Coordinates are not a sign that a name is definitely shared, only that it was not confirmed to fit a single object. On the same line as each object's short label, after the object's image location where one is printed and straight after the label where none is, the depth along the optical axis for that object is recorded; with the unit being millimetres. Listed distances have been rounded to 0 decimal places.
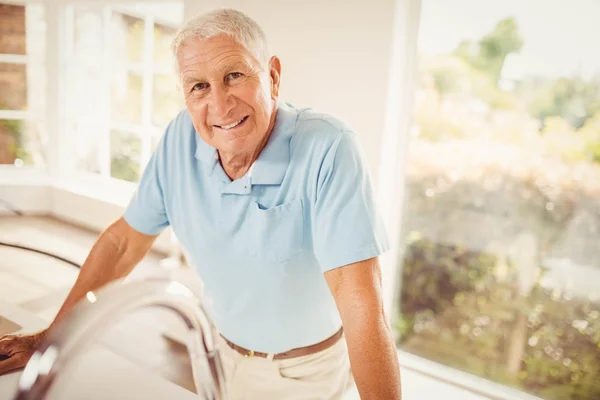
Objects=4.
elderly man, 937
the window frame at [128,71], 3836
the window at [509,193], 1812
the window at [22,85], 4402
